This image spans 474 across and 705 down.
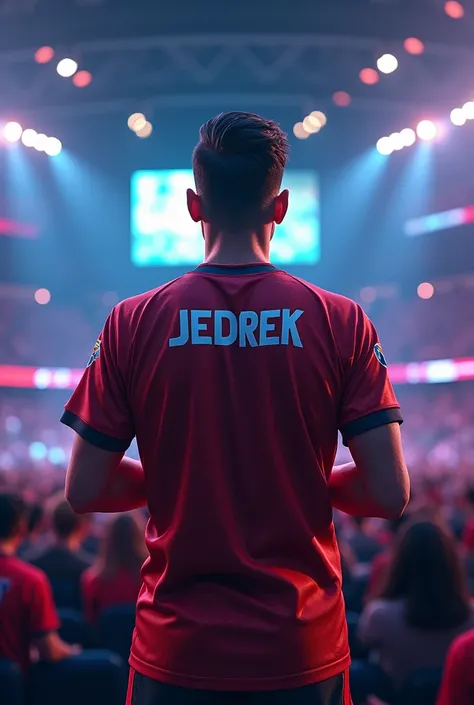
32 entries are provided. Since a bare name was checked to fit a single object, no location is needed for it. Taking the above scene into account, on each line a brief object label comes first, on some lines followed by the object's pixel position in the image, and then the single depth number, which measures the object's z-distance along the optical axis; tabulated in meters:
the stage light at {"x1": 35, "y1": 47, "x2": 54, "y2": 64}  18.73
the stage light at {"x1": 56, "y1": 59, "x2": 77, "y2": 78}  19.67
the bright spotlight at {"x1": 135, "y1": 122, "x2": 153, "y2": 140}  23.86
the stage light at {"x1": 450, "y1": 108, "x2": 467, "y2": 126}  21.61
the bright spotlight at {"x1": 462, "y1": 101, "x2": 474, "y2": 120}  21.06
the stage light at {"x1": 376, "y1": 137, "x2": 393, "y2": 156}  24.25
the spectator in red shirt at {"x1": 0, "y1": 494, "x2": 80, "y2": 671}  4.14
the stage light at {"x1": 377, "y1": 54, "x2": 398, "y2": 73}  19.69
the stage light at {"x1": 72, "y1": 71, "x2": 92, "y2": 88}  20.79
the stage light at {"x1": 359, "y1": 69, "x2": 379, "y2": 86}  20.49
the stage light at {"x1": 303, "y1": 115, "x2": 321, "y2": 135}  23.59
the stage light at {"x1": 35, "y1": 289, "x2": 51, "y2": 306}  31.60
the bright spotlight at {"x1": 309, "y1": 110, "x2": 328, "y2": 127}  23.55
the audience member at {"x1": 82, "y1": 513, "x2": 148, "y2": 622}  5.39
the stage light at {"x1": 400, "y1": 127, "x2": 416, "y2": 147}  23.45
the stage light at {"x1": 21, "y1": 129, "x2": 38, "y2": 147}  23.72
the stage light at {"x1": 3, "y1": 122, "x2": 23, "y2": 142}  23.14
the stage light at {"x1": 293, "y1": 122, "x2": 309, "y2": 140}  23.73
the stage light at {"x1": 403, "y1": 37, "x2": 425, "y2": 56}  18.28
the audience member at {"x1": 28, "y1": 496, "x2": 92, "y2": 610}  6.09
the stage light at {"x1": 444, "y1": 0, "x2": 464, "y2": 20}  16.58
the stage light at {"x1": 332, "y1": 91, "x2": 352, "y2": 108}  22.56
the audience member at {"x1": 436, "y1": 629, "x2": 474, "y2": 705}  2.62
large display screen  24.22
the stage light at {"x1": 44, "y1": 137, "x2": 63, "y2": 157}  24.51
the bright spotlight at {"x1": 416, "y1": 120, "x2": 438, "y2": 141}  23.28
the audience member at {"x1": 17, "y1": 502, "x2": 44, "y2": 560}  7.24
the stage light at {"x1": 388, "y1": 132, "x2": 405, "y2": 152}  23.86
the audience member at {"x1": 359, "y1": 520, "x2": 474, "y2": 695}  3.98
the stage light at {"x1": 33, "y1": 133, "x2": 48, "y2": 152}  24.25
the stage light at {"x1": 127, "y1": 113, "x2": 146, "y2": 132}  23.69
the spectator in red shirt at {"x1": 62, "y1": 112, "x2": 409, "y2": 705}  1.74
